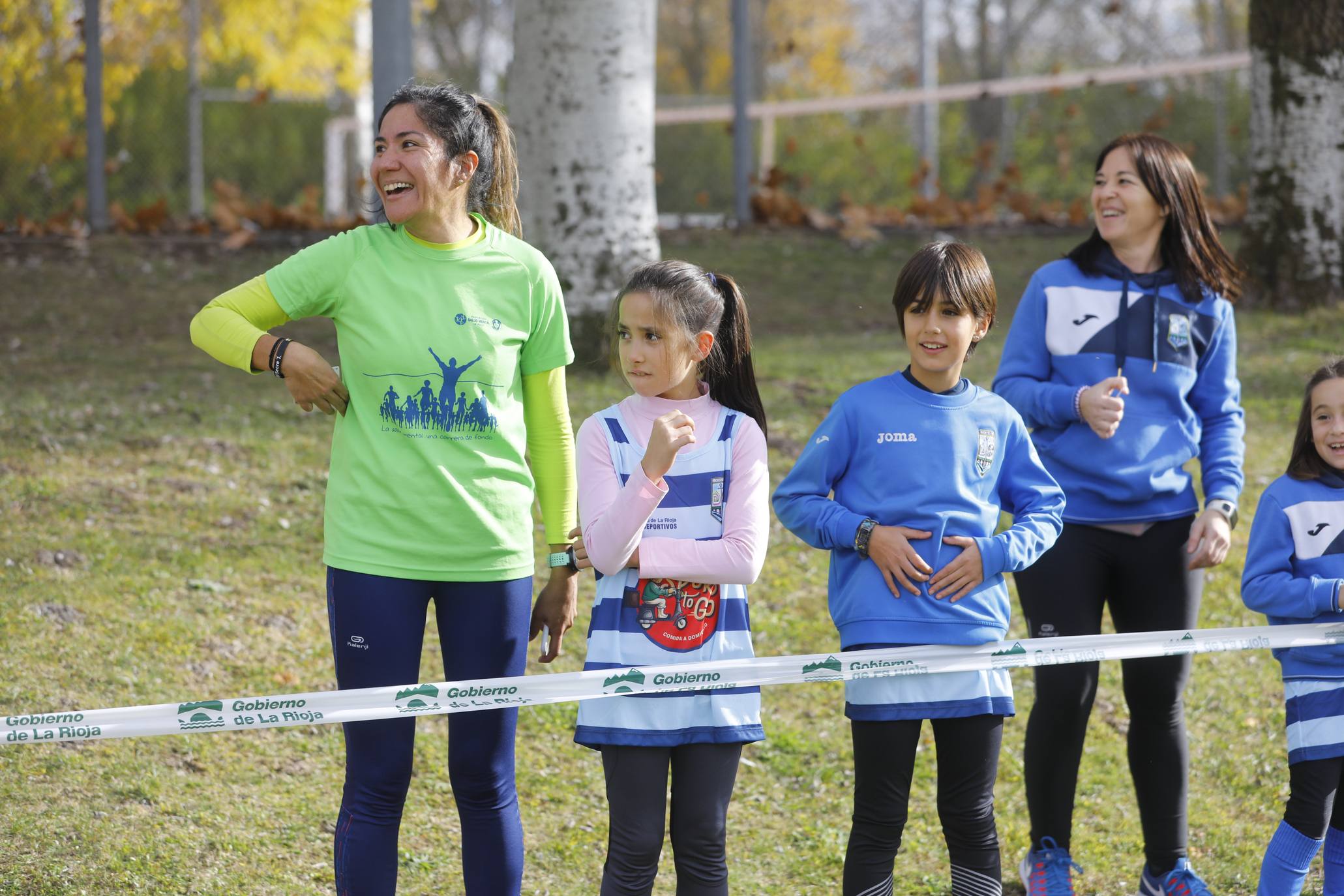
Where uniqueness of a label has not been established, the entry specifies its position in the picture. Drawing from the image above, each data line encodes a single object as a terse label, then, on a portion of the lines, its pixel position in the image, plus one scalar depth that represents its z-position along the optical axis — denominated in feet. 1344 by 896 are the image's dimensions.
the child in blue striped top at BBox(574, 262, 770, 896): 19.97
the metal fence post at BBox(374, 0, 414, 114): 37.40
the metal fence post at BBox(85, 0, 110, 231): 63.67
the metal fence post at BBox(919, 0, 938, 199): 91.45
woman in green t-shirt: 20.22
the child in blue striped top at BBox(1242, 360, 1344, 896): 23.17
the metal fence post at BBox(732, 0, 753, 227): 72.02
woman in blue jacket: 24.98
